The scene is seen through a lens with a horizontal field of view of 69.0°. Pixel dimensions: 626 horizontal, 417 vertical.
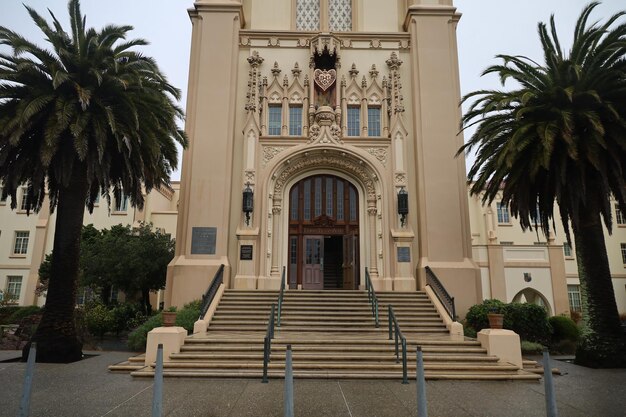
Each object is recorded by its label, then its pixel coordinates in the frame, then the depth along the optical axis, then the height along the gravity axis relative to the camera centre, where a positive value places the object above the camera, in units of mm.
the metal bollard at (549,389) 5355 -992
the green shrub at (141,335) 14477 -1121
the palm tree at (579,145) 12336 +4412
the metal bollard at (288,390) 5066 -1017
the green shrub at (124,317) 19147 -747
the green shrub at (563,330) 17203 -943
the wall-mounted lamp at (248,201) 18422 +3976
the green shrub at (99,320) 18000 -817
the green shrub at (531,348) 14148 -1331
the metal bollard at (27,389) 5766 -1130
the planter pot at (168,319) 11486 -463
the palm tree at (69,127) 12734 +4937
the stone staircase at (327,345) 10109 -1083
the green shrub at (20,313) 23250 -766
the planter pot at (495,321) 11664 -431
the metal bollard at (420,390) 5296 -1032
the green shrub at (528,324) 15461 -653
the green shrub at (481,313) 15359 -322
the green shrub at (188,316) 14345 -495
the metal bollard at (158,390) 5258 -1048
